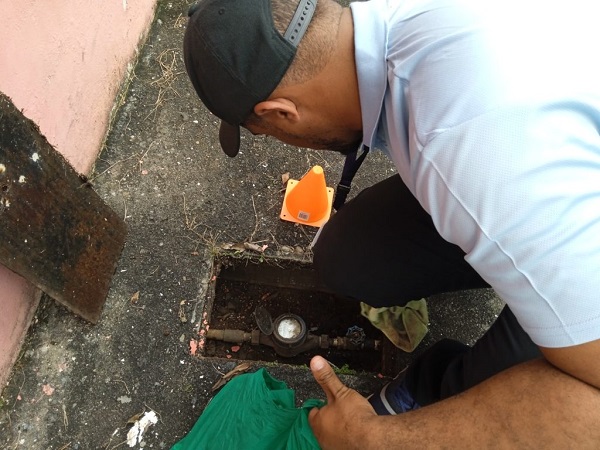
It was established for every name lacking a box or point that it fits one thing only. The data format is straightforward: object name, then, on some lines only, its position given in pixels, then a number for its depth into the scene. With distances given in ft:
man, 2.89
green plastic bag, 4.95
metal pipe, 6.30
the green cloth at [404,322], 6.07
